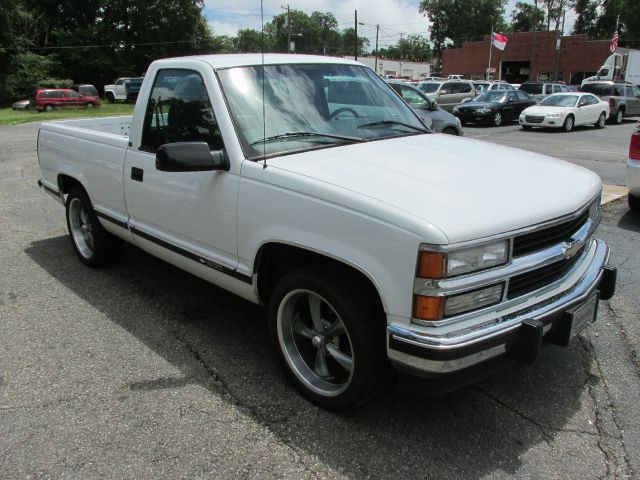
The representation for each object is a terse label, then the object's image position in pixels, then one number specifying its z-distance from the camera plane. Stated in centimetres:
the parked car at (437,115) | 1239
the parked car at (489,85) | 2938
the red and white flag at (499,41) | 4653
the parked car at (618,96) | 2427
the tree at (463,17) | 9956
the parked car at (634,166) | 650
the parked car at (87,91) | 3700
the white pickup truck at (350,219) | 243
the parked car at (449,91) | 2517
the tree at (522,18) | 9694
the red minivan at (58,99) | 3359
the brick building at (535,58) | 5972
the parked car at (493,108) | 2136
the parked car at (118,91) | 4162
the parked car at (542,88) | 2834
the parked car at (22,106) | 3613
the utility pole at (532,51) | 5947
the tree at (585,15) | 8825
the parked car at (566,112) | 1984
